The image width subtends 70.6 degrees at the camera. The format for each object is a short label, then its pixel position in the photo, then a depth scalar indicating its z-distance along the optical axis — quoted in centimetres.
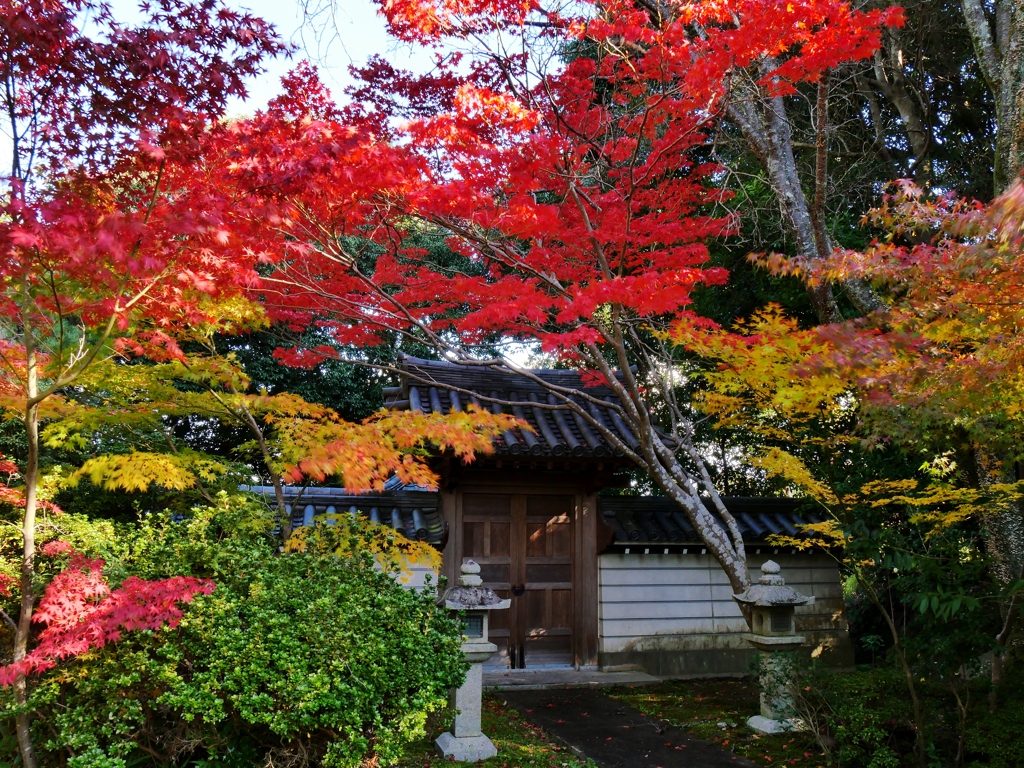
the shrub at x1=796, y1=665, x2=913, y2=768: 533
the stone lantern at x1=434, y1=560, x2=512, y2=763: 566
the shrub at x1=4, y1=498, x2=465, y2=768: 423
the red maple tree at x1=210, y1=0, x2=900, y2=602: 583
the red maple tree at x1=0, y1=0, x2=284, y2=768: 392
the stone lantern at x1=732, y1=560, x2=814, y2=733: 641
